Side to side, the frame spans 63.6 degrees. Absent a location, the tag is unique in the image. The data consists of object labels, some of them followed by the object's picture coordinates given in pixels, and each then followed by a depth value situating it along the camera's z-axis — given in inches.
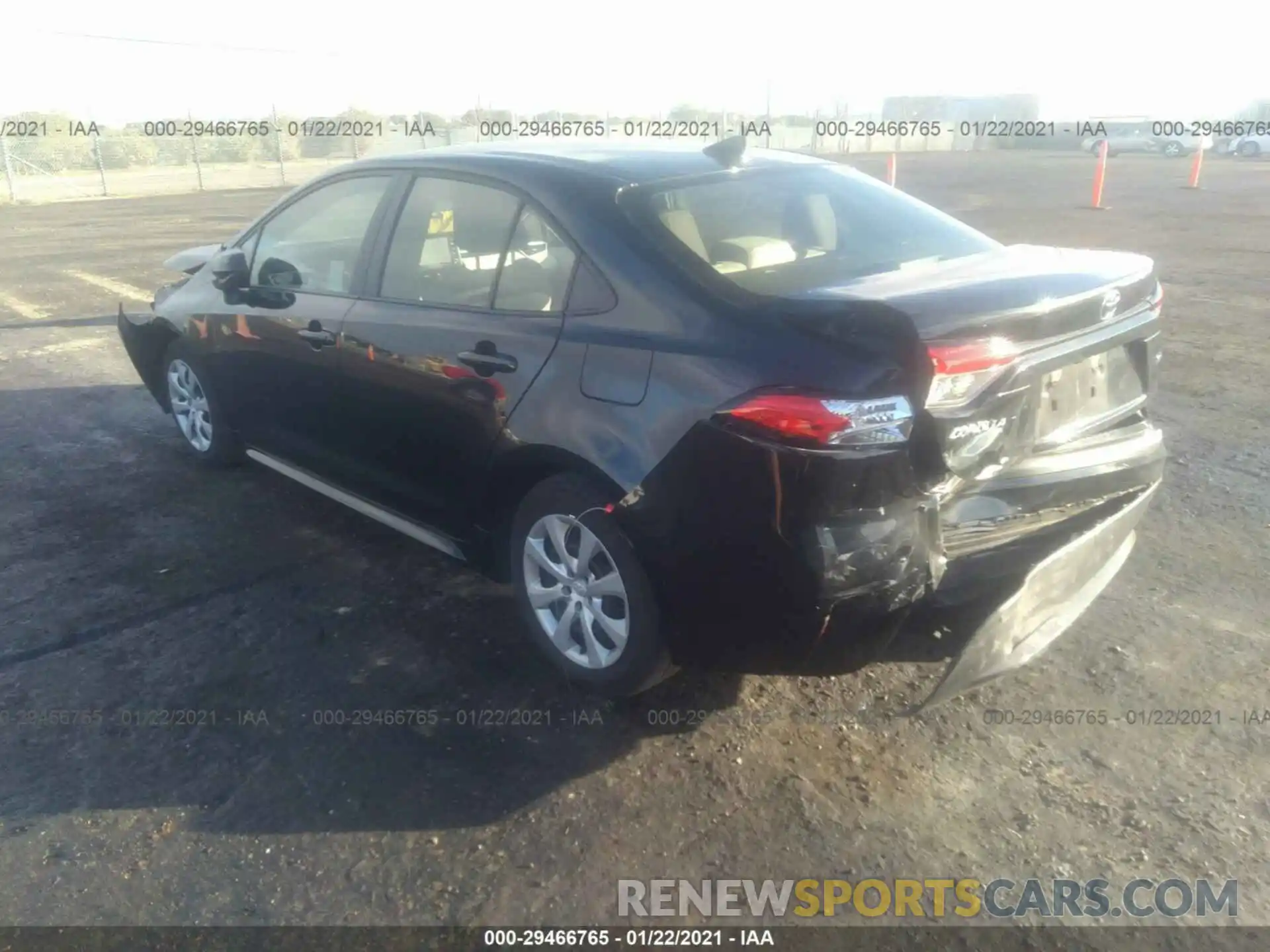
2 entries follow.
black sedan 104.5
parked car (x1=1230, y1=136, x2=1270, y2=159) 1563.7
